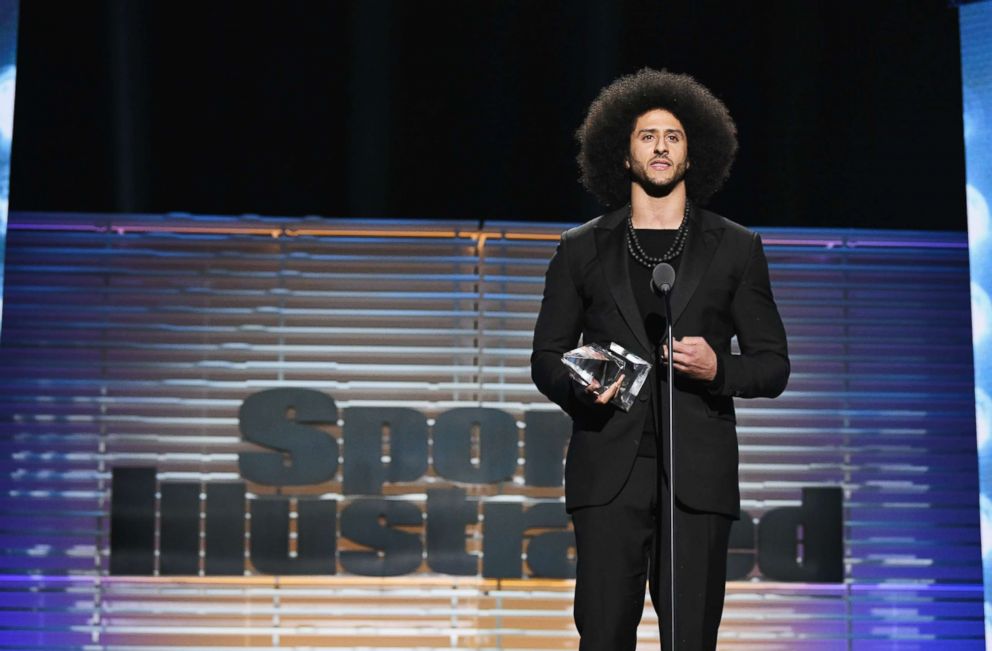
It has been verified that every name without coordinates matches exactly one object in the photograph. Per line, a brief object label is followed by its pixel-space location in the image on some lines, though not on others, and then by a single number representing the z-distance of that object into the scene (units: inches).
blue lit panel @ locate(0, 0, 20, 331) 323.0
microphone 200.2
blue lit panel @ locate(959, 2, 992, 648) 332.2
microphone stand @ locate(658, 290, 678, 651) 202.7
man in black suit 215.0
